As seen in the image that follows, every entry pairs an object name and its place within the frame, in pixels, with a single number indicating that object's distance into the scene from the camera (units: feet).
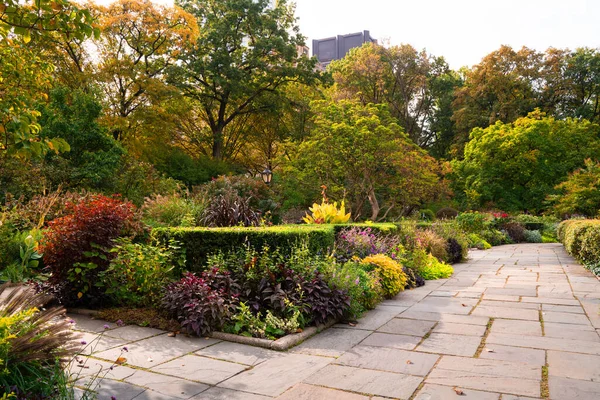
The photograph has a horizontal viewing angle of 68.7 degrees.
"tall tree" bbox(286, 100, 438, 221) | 52.08
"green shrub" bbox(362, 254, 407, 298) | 20.89
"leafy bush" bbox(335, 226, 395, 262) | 23.73
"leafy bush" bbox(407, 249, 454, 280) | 26.91
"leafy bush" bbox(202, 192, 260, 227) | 27.76
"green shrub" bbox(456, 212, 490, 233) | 56.39
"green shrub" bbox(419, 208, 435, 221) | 76.51
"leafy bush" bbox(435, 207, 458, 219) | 79.66
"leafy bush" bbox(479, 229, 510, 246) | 56.44
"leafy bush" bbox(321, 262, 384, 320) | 16.96
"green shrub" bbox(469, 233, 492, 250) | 50.08
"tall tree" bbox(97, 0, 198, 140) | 57.93
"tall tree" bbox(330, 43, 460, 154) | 94.84
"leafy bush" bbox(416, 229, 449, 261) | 32.86
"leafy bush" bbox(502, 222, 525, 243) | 61.77
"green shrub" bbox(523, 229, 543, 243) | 62.59
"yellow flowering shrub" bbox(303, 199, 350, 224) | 29.78
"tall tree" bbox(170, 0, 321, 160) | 66.18
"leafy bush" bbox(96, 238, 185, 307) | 16.79
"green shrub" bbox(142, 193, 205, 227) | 25.17
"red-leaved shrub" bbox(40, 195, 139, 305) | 17.02
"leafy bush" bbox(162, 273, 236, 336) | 14.21
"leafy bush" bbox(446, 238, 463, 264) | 35.81
